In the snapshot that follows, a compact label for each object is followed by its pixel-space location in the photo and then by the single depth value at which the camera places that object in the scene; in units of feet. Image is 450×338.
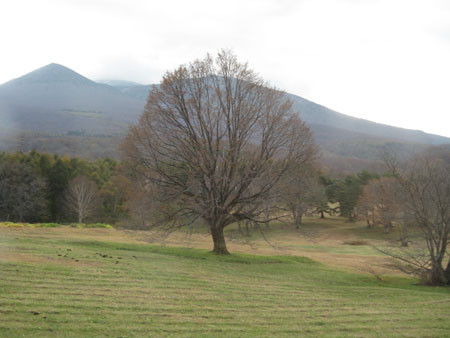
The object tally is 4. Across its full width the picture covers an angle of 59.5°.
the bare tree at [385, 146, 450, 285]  63.26
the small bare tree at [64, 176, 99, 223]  184.55
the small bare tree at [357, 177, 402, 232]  181.61
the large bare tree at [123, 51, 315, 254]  69.36
